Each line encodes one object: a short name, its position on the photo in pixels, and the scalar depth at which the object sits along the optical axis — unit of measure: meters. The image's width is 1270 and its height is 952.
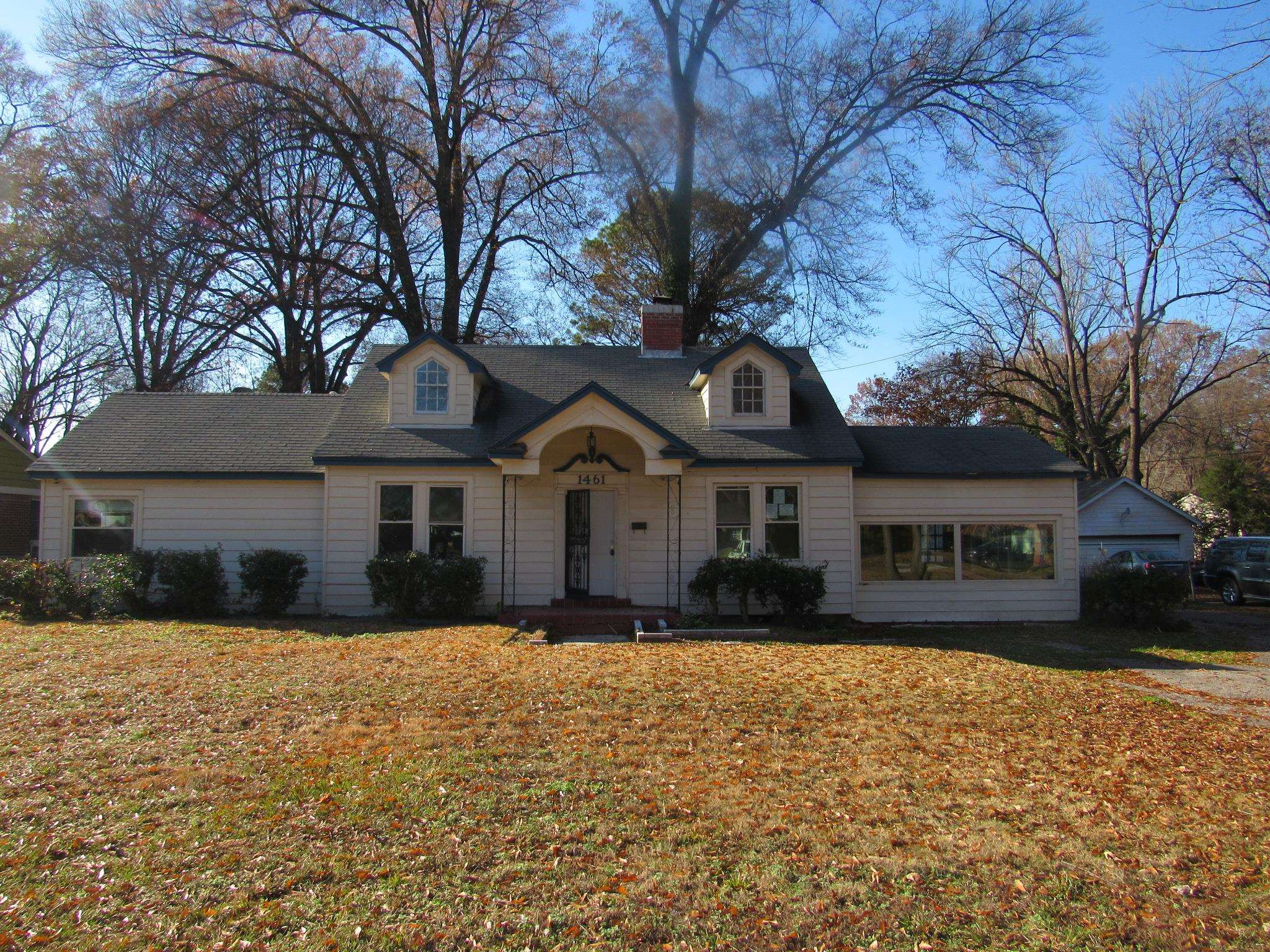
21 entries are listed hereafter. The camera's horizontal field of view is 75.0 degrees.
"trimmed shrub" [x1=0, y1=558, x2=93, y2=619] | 14.34
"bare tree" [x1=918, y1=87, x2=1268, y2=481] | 30.09
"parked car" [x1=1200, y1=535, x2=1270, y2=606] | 21.20
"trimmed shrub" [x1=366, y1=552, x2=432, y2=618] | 14.22
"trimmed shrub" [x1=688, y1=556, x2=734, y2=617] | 14.45
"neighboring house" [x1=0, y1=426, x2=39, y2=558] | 23.03
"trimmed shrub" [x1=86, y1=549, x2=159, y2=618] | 14.41
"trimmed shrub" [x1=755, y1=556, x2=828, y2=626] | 14.37
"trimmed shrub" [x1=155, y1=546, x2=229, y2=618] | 14.51
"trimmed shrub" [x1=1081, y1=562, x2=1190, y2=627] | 15.11
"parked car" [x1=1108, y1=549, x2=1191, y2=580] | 23.25
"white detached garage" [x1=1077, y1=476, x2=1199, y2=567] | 27.03
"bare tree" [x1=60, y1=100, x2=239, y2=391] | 22.31
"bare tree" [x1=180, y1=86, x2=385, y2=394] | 22.41
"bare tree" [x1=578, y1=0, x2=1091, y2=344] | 25.64
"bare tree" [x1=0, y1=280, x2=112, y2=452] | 37.53
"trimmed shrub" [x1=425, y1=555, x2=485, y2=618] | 14.27
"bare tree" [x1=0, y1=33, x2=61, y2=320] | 23.95
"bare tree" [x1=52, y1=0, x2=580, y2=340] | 22.73
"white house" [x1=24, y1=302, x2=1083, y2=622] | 15.12
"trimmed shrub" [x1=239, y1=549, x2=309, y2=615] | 14.60
